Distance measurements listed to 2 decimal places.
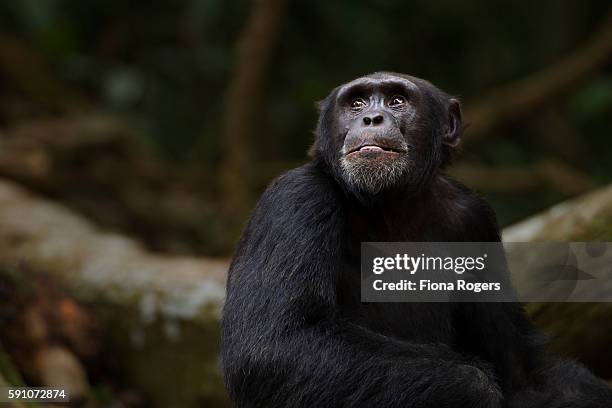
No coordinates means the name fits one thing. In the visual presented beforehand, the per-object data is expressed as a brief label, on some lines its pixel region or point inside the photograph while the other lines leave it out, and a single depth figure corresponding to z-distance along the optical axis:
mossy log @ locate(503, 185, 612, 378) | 11.78
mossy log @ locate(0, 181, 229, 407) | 14.78
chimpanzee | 8.70
